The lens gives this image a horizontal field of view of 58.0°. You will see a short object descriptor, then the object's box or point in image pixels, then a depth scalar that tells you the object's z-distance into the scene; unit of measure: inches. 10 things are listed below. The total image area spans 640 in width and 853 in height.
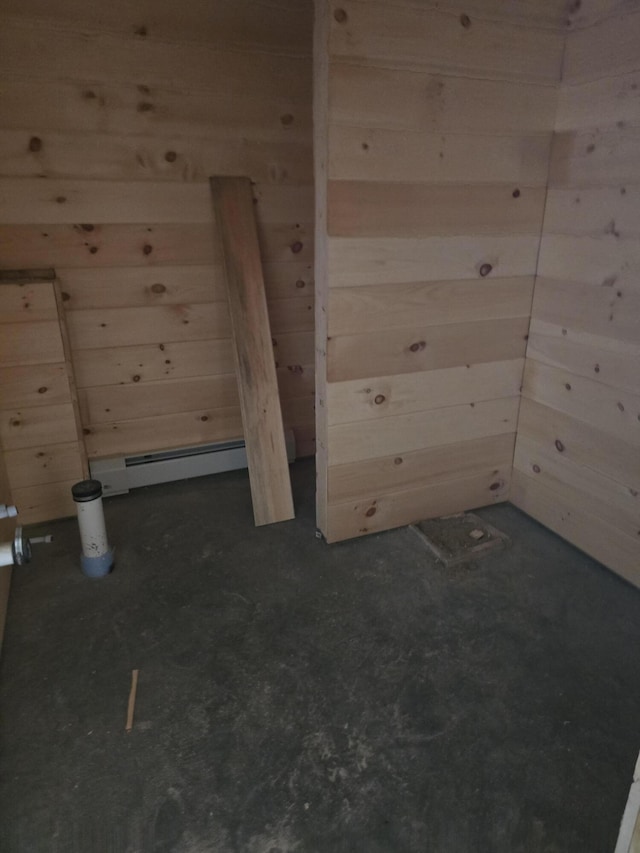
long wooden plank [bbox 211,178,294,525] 89.8
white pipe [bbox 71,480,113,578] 75.0
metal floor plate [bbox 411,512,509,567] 82.0
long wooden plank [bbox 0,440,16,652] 69.9
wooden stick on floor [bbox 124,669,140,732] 57.0
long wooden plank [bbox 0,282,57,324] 80.7
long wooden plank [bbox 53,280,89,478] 84.1
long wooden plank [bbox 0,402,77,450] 84.2
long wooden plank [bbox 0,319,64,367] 81.9
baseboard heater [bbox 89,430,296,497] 97.7
